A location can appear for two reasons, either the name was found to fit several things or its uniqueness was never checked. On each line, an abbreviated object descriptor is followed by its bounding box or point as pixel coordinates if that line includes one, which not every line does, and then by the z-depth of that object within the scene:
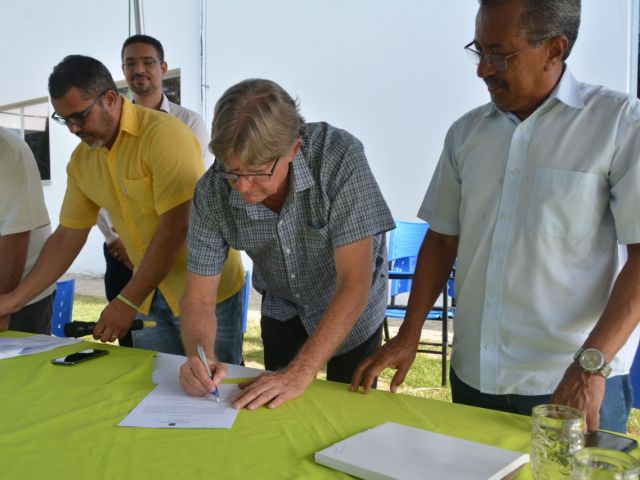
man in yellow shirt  2.07
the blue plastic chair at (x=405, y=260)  4.13
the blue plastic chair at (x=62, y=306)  3.14
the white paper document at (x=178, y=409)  1.27
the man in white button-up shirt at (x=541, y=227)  1.36
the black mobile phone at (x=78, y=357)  1.75
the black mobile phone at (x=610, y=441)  1.08
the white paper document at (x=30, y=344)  1.89
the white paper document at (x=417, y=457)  0.99
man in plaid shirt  1.45
